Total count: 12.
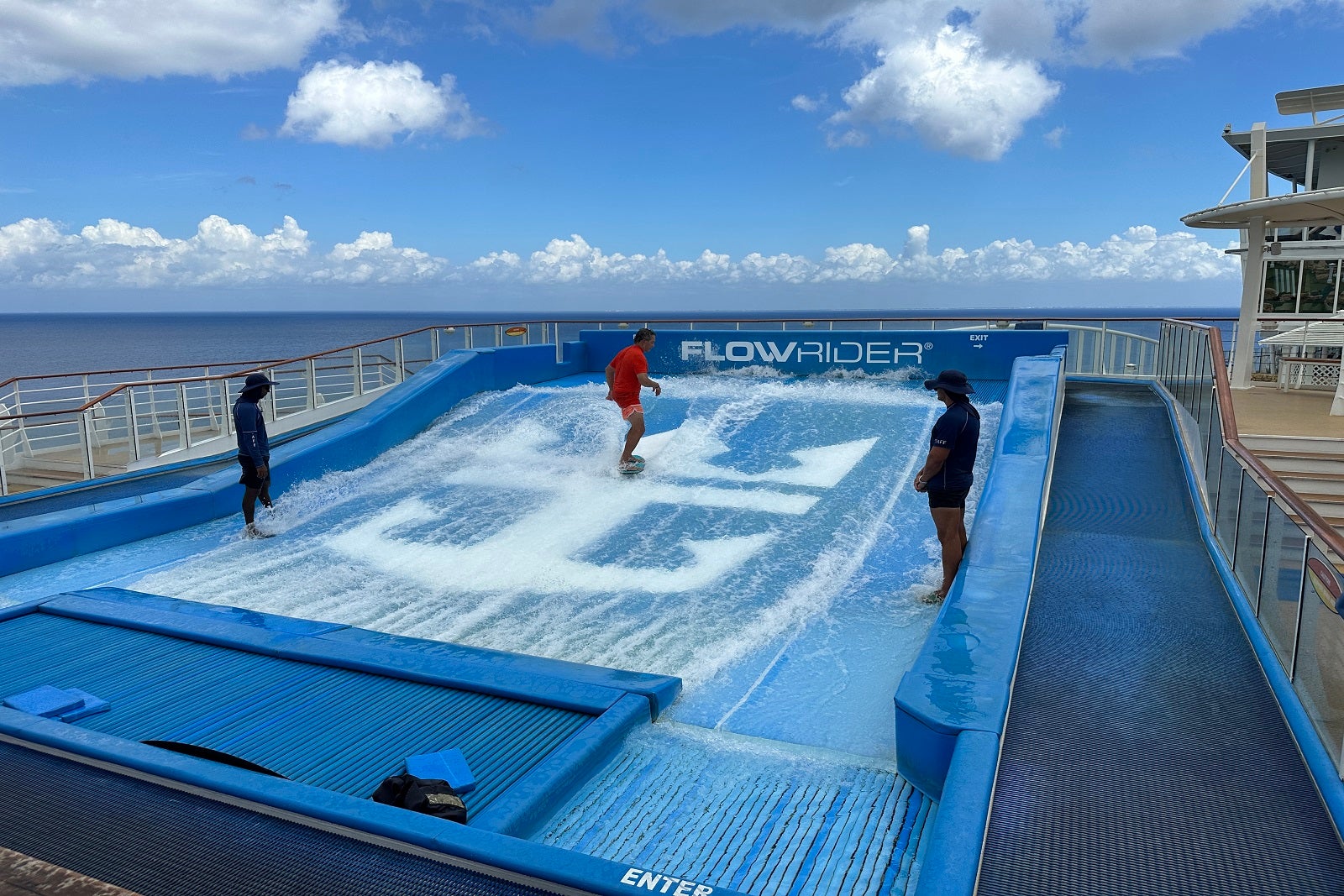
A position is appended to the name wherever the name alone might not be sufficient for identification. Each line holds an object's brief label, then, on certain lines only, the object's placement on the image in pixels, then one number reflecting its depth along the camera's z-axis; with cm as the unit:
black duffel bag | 345
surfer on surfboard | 1045
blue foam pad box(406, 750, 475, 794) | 388
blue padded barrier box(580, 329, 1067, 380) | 1462
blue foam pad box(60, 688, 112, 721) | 454
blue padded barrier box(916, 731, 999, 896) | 302
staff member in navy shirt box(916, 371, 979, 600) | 609
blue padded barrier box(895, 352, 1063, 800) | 396
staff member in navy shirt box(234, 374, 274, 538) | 856
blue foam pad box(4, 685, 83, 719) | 451
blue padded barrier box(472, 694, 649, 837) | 354
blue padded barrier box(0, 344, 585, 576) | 821
